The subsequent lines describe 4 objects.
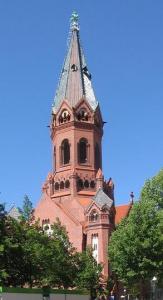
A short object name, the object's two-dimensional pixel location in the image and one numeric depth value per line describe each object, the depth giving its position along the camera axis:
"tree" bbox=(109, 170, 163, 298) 59.66
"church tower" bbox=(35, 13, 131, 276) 78.56
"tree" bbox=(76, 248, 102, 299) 65.44
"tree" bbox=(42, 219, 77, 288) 62.42
